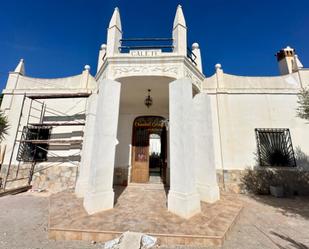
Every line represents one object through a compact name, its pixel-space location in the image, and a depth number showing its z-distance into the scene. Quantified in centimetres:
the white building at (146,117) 448
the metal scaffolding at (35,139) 647
